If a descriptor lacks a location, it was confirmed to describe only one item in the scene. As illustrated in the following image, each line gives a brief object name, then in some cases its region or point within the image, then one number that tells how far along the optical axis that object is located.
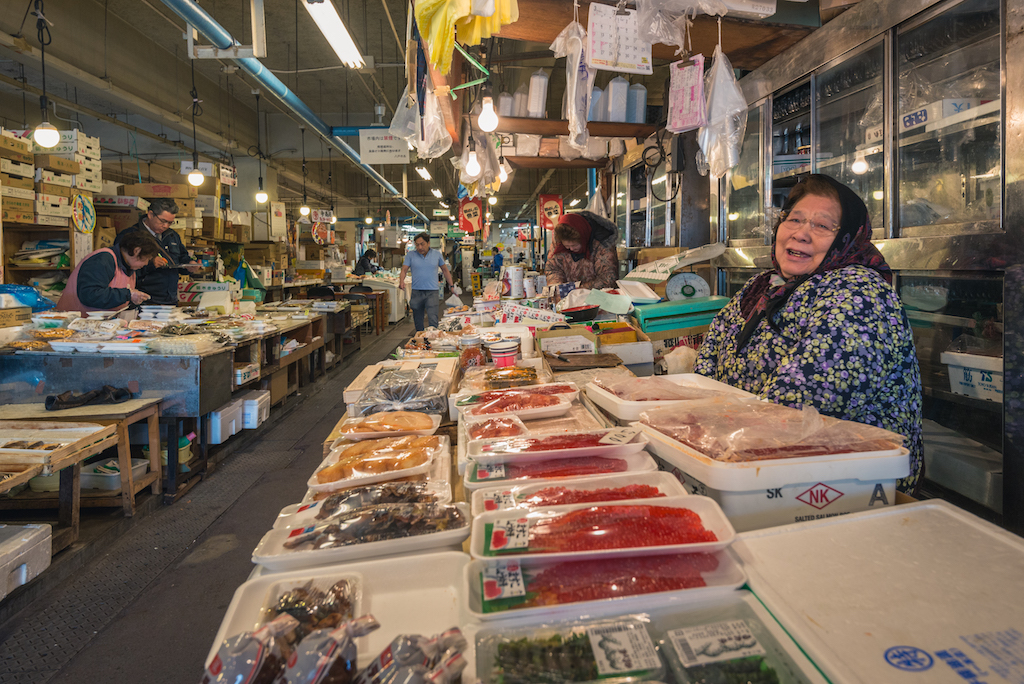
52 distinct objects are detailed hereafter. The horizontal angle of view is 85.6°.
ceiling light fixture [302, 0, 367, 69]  4.21
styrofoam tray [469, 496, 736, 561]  0.93
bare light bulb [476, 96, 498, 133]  3.65
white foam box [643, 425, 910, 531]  1.15
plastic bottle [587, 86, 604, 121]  5.13
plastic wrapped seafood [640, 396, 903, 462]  1.23
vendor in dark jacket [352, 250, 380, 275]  16.20
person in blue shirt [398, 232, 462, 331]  9.27
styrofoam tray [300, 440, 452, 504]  1.32
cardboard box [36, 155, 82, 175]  6.74
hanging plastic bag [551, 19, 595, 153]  2.96
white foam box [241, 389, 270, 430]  4.98
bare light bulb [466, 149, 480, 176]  5.46
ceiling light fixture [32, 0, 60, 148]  6.25
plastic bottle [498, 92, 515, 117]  5.07
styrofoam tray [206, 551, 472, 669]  0.89
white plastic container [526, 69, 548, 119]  4.94
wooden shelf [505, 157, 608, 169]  7.27
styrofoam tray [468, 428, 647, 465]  1.38
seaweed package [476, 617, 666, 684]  0.75
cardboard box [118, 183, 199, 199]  10.30
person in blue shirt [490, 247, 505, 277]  19.44
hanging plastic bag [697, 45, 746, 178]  3.31
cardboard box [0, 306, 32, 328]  3.97
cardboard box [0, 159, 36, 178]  6.14
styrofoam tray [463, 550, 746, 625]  0.84
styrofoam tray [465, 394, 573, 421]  1.80
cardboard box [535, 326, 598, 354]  2.92
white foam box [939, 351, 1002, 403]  2.36
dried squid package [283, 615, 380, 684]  0.70
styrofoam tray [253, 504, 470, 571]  1.03
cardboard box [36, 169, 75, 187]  6.69
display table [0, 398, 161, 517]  3.26
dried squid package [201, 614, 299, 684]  0.70
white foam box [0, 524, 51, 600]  2.39
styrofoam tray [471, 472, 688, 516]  1.16
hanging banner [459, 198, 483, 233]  11.05
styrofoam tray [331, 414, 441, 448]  1.74
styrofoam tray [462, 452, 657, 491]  1.27
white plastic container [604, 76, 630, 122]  5.11
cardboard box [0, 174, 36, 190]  6.16
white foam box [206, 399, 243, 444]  4.41
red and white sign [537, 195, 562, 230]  10.20
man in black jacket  5.67
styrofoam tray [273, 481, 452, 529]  1.18
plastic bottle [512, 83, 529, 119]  5.09
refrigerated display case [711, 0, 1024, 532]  2.26
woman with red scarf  5.84
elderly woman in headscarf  1.78
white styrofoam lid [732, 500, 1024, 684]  0.73
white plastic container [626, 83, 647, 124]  5.26
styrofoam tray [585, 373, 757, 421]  1.69
